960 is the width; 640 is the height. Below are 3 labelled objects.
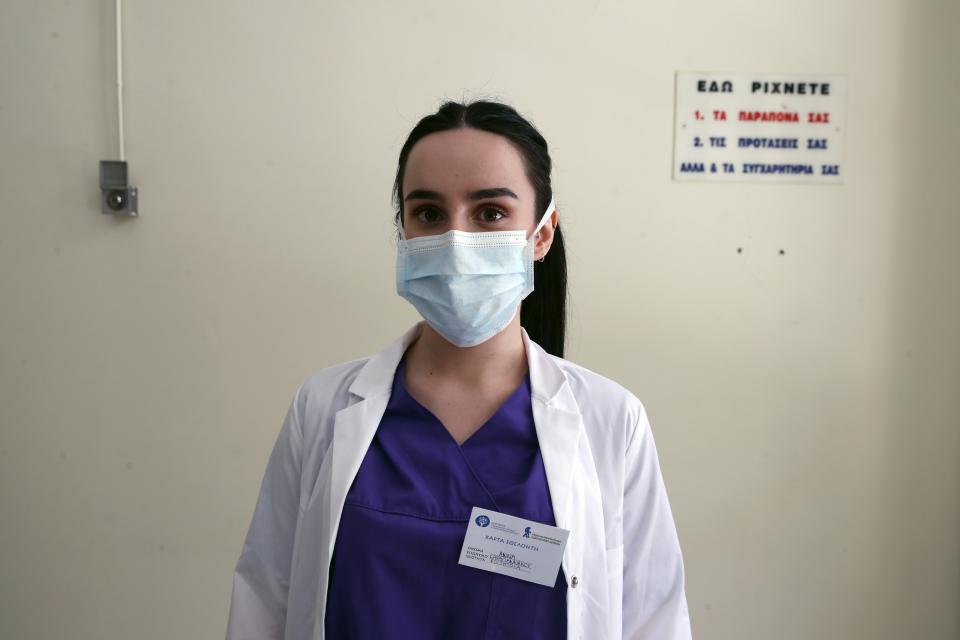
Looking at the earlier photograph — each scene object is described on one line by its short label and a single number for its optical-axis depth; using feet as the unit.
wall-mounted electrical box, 6.29
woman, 3.47
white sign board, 6.41
